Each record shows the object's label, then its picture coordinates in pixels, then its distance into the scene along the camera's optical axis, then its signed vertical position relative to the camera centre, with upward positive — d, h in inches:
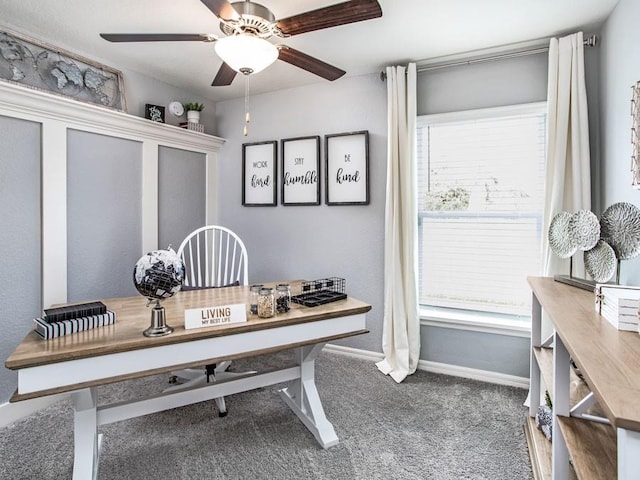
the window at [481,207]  102.3 +9.8
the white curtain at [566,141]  88.9 +24.2
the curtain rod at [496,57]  89.6 +50.7
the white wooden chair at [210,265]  99.8 -8.8
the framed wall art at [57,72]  90.4 +46.5
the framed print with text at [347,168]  121.8 +24.6
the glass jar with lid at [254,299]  68.5 -11.3
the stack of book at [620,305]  43.3 -8.3
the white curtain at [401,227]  110.3 +4.2
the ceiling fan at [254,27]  58.5 +37.2
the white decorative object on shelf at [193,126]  133.9 +42.5
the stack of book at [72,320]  54.0 -11.9
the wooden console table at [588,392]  26.1 -13.4
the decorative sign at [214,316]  59.3 -12.4
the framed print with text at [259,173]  138.7 +26.1
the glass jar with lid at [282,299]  68.3 -10.9
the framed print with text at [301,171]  130.2 +25.4
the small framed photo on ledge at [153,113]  121.0 +42.8
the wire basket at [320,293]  74.6 -11.4
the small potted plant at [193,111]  134.3 +47.9
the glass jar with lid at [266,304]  65.9 -11.3
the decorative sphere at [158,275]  54.8 -5.0
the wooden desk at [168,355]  48.7 -17.0
